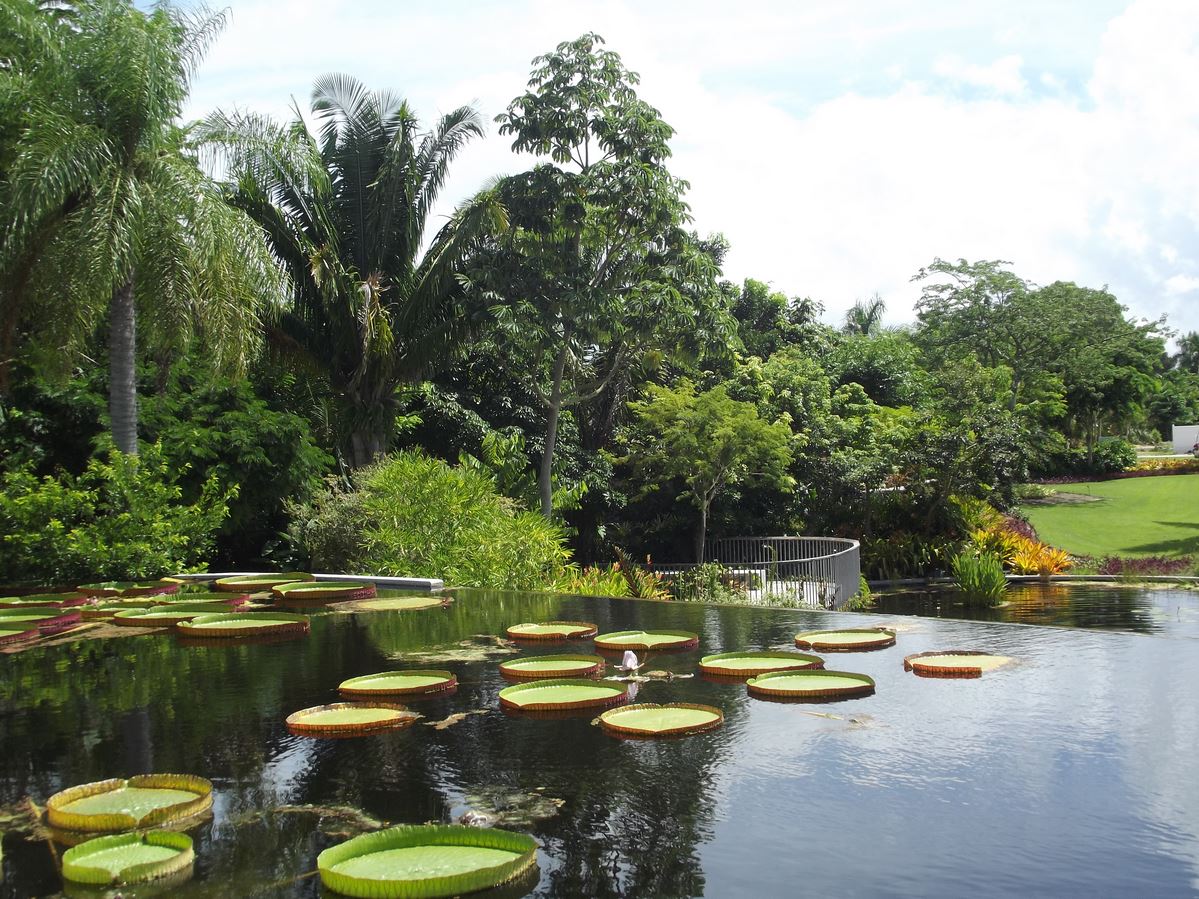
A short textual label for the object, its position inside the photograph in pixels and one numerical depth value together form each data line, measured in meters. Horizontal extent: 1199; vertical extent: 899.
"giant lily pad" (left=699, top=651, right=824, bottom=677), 5.27
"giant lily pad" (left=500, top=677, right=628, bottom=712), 4.64
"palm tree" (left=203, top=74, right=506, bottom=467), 17.12
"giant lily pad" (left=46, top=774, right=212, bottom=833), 3.22
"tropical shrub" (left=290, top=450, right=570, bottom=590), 11.83
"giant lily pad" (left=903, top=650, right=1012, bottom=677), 5.21
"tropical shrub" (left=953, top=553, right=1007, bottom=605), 19.39
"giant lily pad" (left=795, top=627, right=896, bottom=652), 5.98
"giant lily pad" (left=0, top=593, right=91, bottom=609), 8.20
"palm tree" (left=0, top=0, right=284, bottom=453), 11.34
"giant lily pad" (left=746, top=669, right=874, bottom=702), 4.79
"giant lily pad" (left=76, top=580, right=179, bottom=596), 9.01
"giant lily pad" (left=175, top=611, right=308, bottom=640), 6.79
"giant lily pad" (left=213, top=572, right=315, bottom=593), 9.59
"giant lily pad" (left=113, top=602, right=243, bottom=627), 7.32
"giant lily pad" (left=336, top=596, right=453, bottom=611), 8.20
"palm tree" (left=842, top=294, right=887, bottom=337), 48.02
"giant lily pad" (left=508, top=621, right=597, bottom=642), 6.50
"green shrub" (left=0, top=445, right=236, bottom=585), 10.47
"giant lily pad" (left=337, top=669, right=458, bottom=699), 4.98
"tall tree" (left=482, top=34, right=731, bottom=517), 18.33
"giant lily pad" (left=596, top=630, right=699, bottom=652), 6.09
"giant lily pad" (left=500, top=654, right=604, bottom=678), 5.27
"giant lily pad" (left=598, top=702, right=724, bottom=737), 4.18
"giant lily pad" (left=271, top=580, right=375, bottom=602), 8.56
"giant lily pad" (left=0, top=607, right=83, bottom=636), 7.00
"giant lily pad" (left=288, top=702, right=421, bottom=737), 4.39
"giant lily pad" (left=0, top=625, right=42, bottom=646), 6.68
